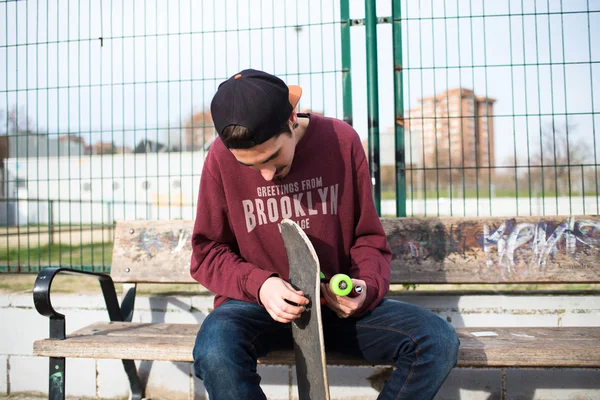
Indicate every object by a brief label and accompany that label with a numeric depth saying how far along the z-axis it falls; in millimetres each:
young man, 1643
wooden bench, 2029
